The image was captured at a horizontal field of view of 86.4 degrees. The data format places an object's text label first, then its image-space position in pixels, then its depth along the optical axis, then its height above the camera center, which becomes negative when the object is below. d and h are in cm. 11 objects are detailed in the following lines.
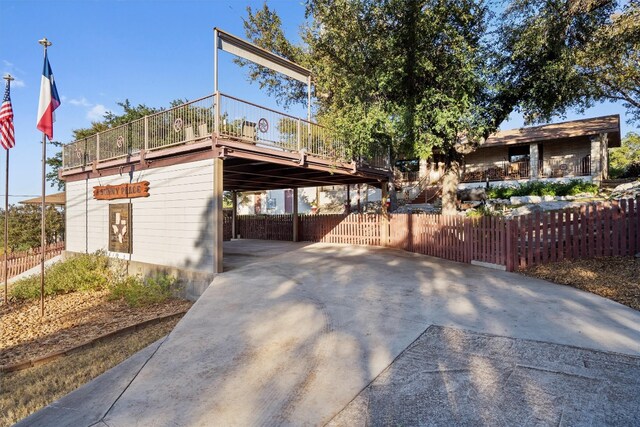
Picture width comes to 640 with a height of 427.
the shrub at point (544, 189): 1647 +119
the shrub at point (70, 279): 975 -183
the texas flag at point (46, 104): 839 +282
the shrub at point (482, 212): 1430 +5
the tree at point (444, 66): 905 +421
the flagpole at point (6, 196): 912 +60
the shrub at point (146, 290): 812 -185
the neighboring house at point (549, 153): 1859 +374
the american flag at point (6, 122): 928 +263
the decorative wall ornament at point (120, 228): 1064 -36
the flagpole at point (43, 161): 805 +135
